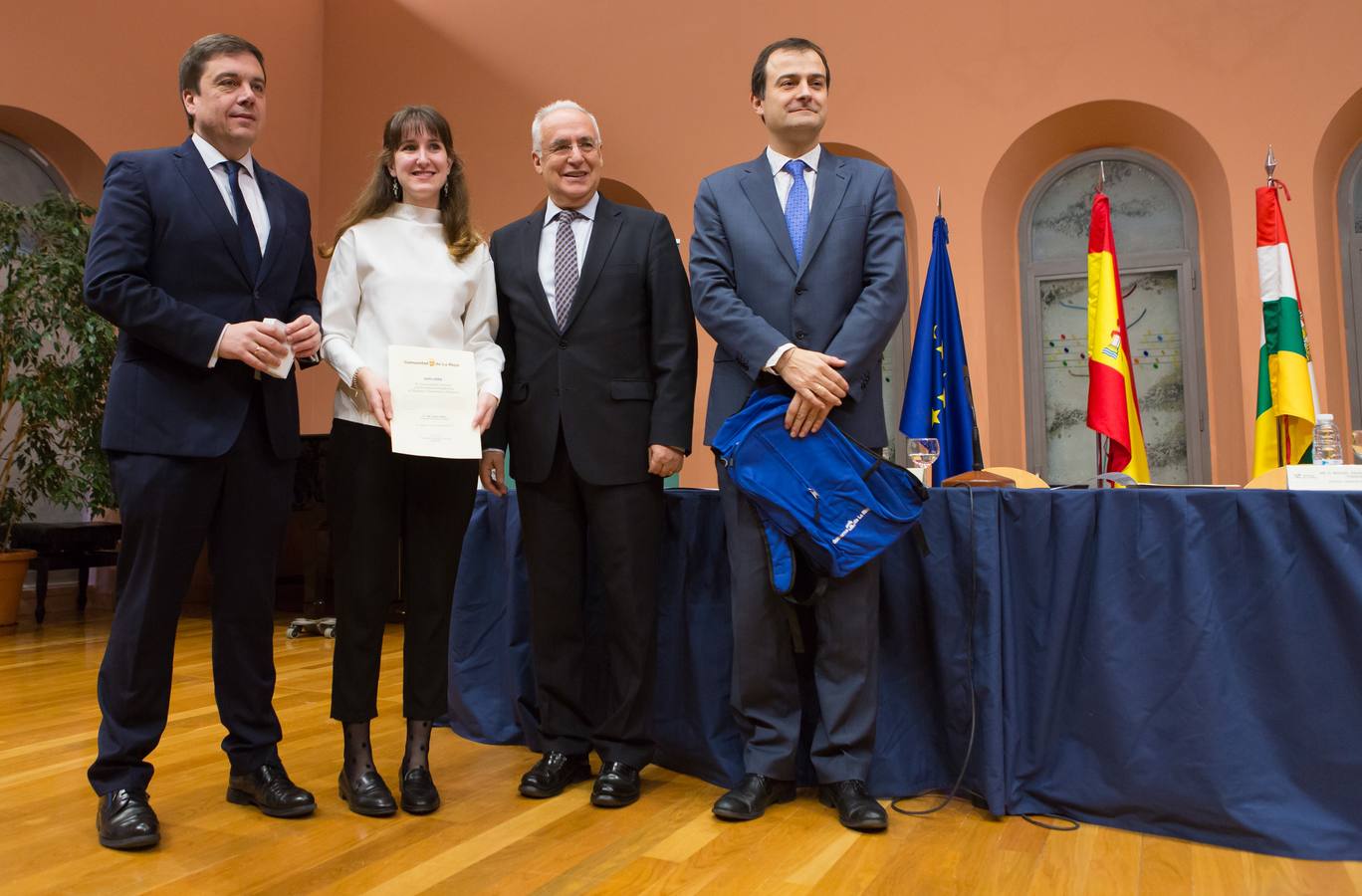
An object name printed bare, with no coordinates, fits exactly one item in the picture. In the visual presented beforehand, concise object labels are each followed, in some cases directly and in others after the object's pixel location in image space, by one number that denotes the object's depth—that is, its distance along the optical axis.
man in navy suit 1.87
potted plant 4.67
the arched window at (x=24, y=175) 5.60
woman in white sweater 2.06
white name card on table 1.92
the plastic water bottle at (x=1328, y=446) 2.13
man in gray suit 2.05
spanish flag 3.30
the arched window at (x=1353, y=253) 4.99
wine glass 2.34
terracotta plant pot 4.90
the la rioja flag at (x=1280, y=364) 3.19
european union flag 3.39
